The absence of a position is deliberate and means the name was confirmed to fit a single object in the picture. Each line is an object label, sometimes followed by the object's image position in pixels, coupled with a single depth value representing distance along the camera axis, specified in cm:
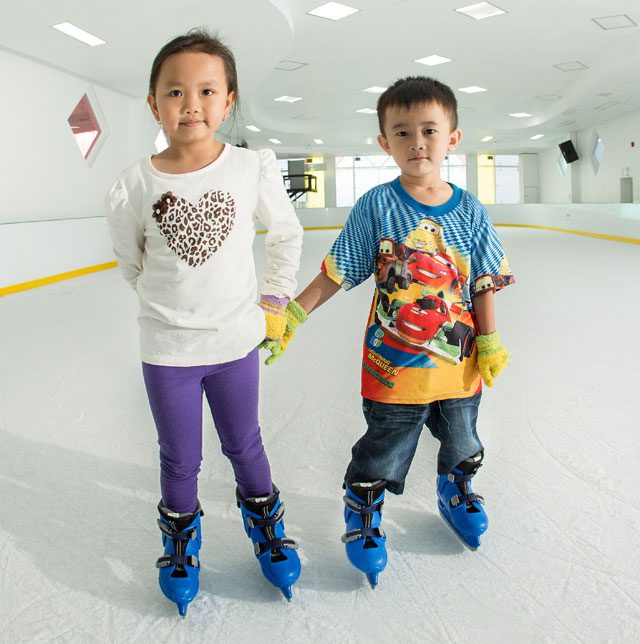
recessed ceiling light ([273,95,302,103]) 1241
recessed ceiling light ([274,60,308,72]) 923
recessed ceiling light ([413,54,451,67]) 912
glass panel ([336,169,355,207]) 2205
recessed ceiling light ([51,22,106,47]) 653
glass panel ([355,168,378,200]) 2217
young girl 116
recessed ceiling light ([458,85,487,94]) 1150
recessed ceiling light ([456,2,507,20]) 687
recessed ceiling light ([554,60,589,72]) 984
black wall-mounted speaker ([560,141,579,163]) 1772
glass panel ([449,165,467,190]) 2194
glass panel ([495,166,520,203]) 2275
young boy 125
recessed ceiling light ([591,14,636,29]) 742
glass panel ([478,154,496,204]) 2202
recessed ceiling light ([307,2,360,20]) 669
